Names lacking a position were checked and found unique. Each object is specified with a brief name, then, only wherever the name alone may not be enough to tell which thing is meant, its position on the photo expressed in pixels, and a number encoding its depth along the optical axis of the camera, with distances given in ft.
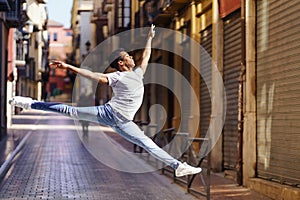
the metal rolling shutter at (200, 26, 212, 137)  57.57
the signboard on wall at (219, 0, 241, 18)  48.08
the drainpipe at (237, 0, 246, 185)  44.04
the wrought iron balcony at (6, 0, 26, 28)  87.51
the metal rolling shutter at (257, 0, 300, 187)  36.27
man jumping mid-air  21.04
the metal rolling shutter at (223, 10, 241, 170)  48.80
